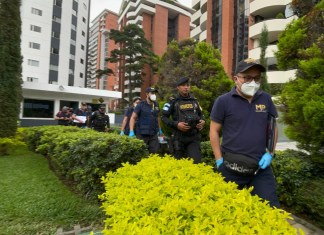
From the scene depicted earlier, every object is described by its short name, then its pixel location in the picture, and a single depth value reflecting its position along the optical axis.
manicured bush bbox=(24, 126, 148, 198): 3.96
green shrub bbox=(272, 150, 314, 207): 3.69
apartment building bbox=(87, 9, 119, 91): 96.00
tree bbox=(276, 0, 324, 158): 3.33
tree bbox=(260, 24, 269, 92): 25.20
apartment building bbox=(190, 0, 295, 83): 26.14
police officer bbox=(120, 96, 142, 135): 7.87
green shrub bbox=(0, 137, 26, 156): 8.46
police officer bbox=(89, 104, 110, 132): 9.69
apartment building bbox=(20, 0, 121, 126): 30.58
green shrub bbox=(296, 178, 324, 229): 3.15
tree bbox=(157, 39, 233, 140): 7.02
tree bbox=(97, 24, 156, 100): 44.27
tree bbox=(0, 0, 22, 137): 8.98
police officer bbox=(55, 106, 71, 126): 12.31
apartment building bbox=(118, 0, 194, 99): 55.09
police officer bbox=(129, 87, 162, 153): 5.80
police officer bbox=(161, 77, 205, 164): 4.42
